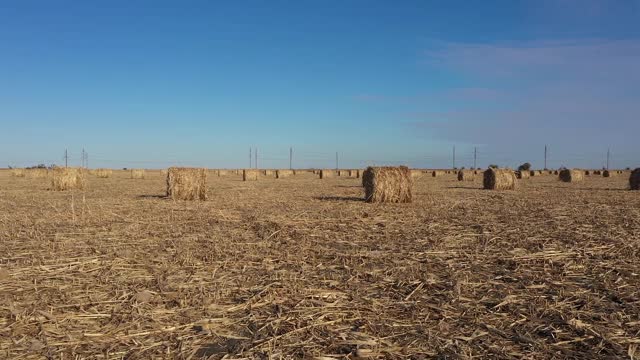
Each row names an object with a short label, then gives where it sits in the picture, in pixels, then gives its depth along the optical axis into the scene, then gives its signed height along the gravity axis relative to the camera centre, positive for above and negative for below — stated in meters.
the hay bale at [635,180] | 24.45 -0.46
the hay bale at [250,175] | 43.50 -0.37
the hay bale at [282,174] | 54.91 -0.35
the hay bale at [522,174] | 47.42 -0.39
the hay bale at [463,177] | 38.25 -0.49
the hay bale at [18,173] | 45.97 -0.18
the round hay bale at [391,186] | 15.91 -0.48
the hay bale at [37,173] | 44.76 -0.19
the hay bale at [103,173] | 49.98 -0.21
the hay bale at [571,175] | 35.88 -0.33
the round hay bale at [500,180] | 24.72 -0.46
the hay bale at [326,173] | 49.66 -0.25
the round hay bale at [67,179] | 23.16 -0.37
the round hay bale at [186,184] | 17.23 -0.44
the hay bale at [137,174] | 49.33 -0.31
